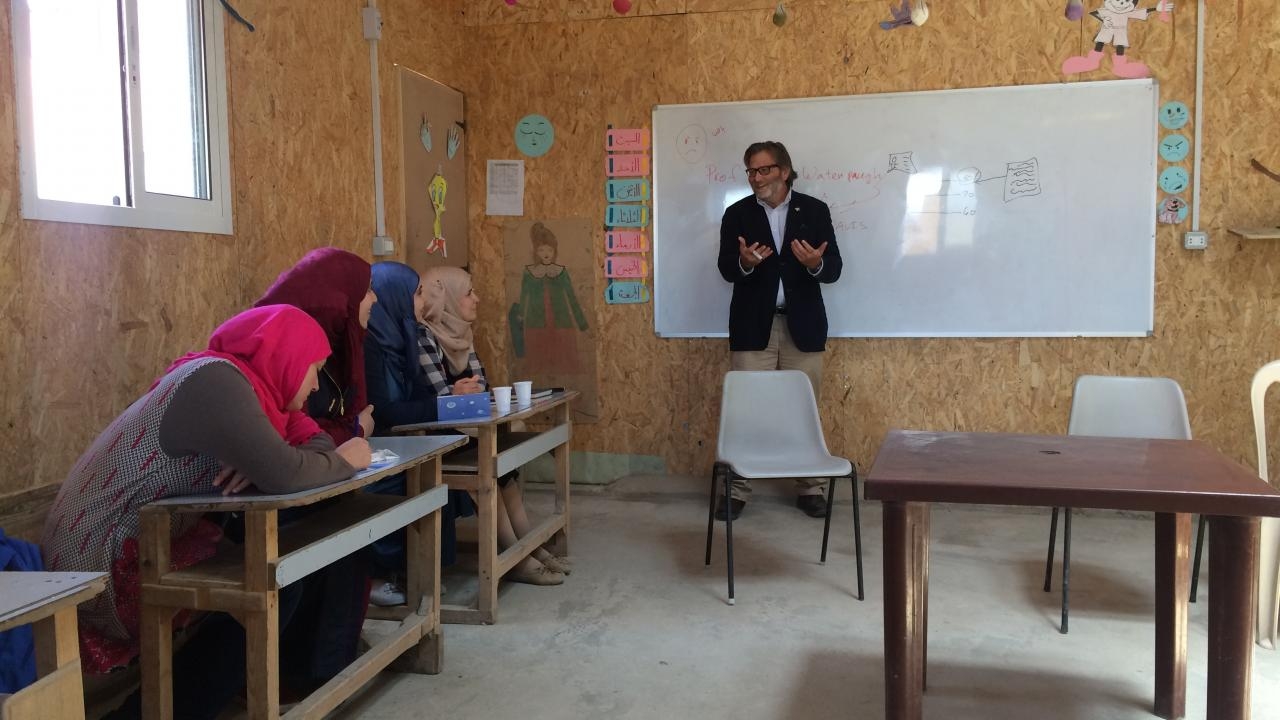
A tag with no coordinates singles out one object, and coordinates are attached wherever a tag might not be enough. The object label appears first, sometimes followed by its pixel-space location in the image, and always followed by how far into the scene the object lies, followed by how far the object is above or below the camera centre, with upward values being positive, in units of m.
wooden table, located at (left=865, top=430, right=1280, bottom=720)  1.85 -0.42
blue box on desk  2.81 -0.33
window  2.42 +0.54
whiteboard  4.36 +0.47
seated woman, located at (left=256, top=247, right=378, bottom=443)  2.42 -0.05
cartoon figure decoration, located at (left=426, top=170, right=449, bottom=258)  4.62 +0.43
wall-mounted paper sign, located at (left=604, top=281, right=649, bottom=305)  4.93 +0.01
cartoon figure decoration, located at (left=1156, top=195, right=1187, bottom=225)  4.29 +0.38
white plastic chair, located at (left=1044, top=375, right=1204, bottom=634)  3.18 -0.41
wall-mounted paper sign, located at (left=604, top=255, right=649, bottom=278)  4.91 +0.15
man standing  4.35 +0.09
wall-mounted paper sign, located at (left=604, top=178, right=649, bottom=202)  4.87 +0.54
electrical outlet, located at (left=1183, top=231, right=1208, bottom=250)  4.24 +0.23
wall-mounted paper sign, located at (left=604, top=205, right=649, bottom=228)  4.88 +0.41
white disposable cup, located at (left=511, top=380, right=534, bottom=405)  3.19 -0.33
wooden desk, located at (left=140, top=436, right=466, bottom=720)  1.84 -0.57
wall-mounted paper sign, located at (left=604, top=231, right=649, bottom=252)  4.89 +0.28
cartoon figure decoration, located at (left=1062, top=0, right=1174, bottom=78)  4.27 +1.18
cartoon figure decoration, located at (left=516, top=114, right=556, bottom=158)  4.97 +0.85
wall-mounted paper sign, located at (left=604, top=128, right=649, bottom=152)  4.84 +0.80
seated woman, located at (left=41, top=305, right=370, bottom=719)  1.85 -0.35
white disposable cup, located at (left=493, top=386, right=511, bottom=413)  2.98 -0.32
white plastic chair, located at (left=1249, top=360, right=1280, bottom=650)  2.70 -0.85
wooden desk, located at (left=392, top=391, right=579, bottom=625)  2.88 -0.58
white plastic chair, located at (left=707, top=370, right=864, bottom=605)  3.62 -0.48
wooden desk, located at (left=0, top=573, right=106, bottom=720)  1.28 -0.48
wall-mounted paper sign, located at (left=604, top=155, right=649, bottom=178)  4.86 +0.67
